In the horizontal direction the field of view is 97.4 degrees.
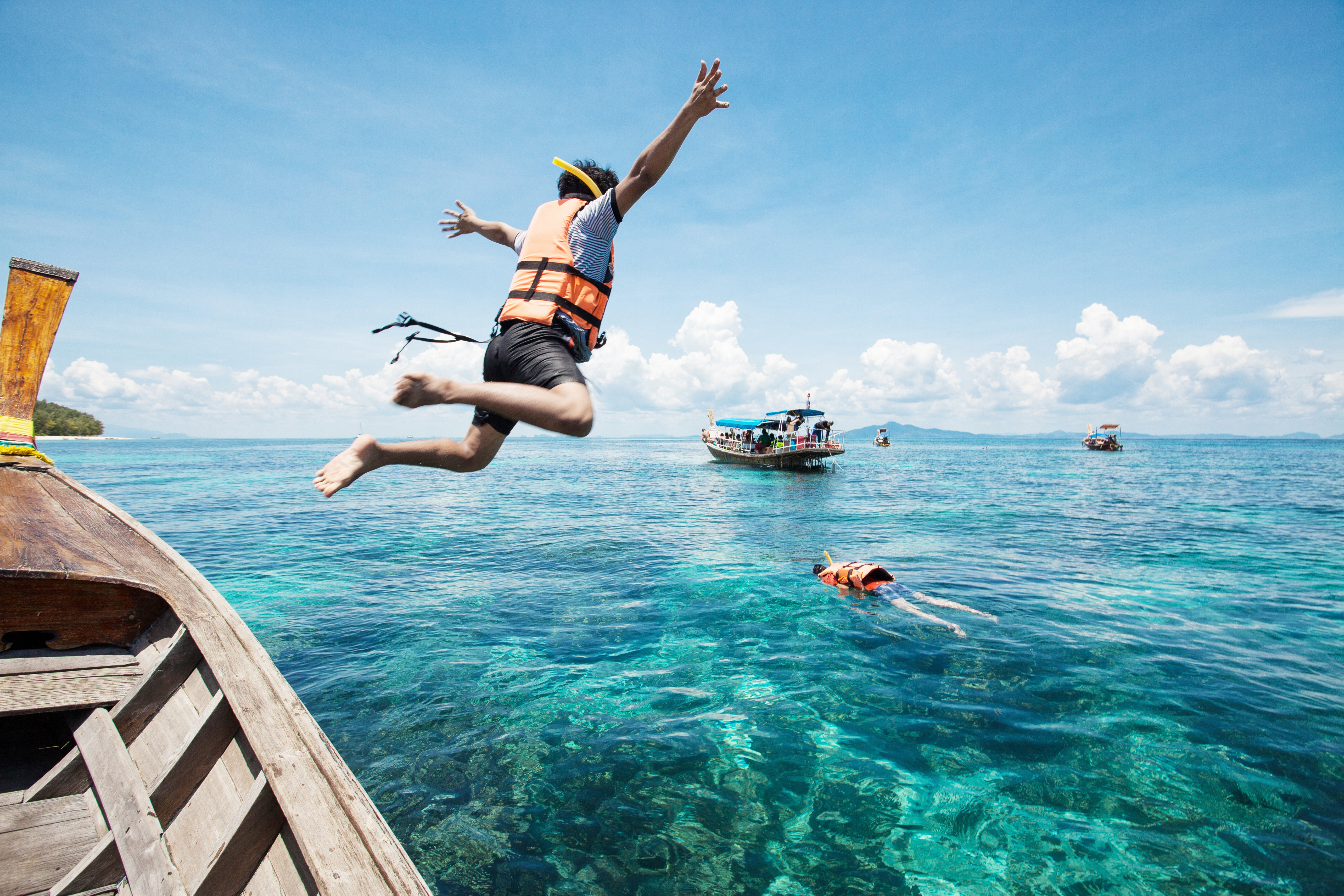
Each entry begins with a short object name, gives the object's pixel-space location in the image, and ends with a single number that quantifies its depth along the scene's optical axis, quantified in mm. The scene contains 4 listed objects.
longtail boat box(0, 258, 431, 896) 2344
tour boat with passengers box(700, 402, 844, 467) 47062
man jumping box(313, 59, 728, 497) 3158
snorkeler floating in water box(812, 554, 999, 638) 11266
